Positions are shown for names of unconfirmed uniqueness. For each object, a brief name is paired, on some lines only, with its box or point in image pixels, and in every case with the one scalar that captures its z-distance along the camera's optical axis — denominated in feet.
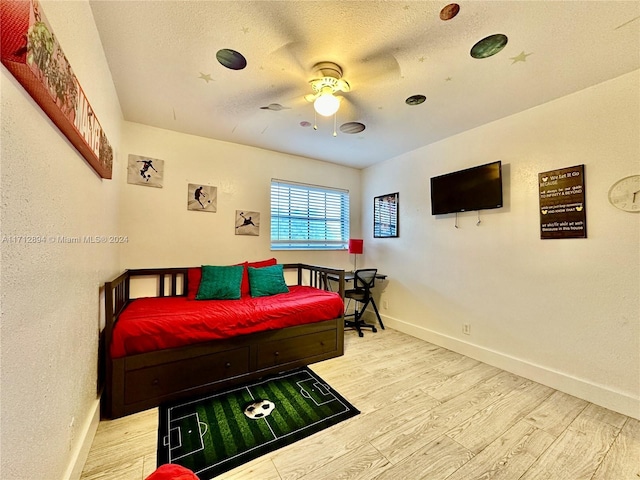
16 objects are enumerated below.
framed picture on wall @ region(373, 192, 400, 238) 11.92
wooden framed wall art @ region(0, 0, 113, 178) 2.19
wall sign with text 6.64
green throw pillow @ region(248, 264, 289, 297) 9.12
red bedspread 5.89
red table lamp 12.82
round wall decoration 5.88
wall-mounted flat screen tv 8.21
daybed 5.79
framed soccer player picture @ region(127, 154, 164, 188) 8.63
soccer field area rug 4.72
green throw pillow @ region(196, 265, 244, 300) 8.35
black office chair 11.05
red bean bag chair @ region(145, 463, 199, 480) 2.16
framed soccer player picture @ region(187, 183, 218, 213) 9.62
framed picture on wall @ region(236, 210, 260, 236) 10.54
